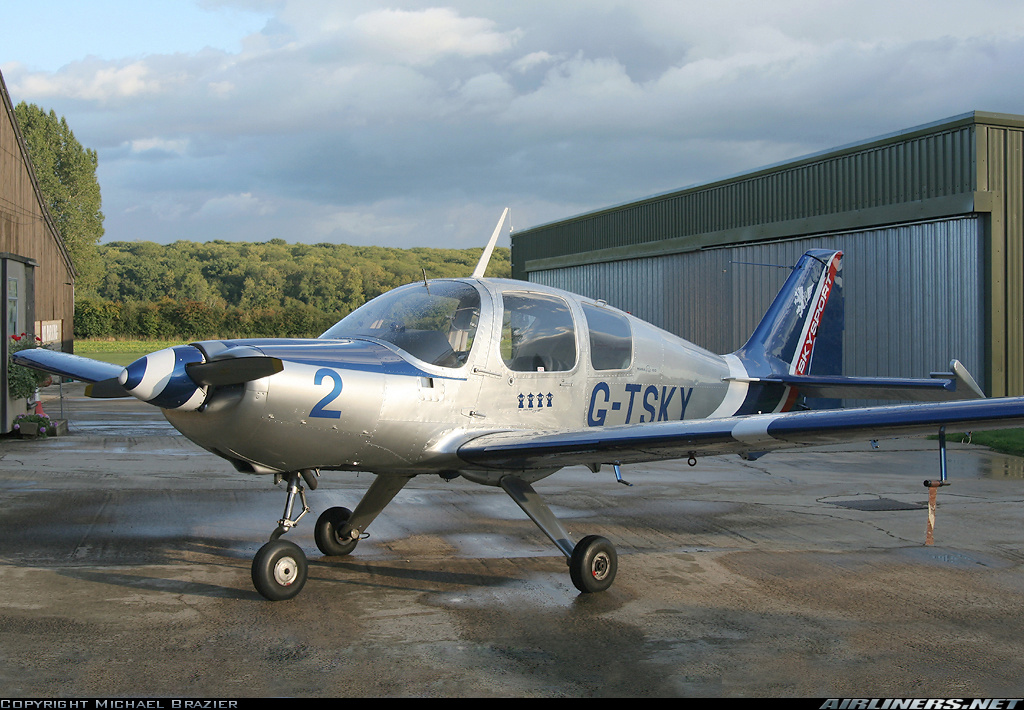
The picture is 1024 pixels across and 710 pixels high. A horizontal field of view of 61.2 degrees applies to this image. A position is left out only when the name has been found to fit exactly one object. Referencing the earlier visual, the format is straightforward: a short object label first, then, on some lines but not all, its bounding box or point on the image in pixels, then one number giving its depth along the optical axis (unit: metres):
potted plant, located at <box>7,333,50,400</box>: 13.76
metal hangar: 14.33
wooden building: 16.82
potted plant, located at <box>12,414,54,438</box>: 14.14
